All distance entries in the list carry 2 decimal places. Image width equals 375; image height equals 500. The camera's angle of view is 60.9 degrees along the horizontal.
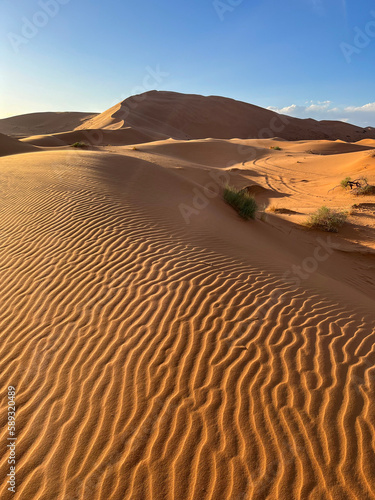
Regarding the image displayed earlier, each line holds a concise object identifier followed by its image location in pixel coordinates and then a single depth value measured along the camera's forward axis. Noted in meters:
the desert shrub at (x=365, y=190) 12.98
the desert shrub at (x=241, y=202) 10.10
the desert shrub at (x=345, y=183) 13.87
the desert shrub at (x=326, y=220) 10.05
